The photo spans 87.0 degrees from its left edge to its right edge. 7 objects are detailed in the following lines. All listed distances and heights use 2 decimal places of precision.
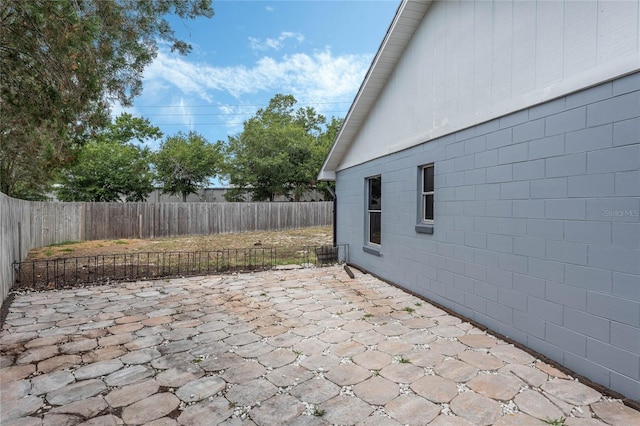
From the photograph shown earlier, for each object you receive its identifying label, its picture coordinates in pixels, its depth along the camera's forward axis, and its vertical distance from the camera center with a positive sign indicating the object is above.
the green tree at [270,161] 22.47 +2.91
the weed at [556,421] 2.27 -1.48
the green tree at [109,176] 17.53 +1.54
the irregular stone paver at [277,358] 3.21 -1.52
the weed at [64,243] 12.18 -1.44
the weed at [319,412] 2.41 -1.50
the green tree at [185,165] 21.42 +2.57
